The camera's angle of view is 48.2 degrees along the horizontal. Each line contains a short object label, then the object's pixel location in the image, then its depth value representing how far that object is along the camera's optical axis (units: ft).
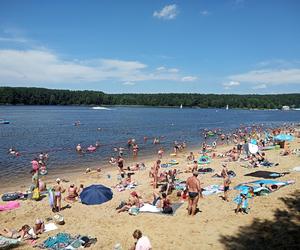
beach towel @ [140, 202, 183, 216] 40.77
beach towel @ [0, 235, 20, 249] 33.96
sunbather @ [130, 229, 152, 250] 25.38
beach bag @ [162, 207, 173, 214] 40.09
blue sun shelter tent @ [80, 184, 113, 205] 45.55
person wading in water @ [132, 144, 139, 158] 100.48
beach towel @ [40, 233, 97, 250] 32.50
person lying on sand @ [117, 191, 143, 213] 42.70
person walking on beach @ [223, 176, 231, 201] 43.74
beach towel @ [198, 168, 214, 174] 64.92
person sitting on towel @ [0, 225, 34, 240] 35.78
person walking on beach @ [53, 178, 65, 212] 45.16
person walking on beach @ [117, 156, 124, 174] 68.18
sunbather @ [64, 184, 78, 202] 49.14
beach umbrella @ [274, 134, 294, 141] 87.46
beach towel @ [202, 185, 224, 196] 47.80
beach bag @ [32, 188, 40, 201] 50.60
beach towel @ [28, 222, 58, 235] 37.61
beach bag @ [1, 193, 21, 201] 51.35
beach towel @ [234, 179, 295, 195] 43.75
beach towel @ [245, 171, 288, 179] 52.62
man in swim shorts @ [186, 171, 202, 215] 37.96
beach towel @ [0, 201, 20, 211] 46.57
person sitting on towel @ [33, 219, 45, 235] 36.44
